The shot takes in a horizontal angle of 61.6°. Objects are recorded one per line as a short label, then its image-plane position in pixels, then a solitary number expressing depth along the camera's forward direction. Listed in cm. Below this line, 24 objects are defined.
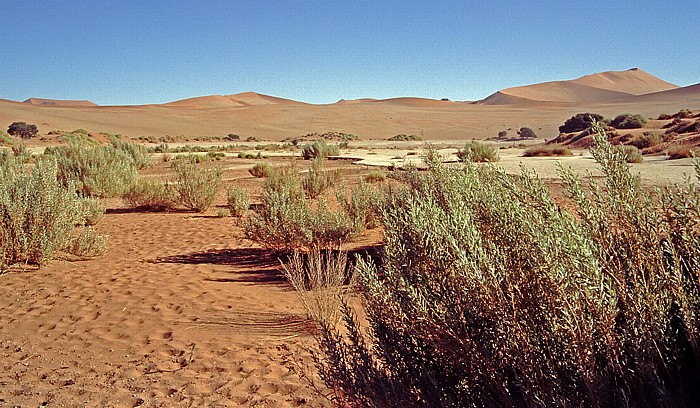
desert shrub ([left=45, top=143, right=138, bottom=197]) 1495
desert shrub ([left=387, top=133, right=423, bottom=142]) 6456
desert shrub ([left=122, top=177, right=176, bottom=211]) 1345
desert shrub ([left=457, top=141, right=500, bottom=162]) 2280
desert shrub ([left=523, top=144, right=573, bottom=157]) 2718
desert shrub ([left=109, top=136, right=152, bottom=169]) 2512
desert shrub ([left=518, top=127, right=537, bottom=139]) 6468
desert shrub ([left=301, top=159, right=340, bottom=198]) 1492
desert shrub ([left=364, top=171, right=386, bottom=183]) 1765
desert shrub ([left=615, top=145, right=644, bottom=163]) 2016
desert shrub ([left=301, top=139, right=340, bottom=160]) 3098
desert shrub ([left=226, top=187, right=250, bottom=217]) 1207
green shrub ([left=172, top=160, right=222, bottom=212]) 1295
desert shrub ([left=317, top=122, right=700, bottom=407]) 196
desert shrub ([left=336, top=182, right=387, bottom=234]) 888
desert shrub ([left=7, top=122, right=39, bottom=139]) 5388
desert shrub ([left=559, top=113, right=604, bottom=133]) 4500
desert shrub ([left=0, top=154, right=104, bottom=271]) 713
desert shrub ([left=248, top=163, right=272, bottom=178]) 2091
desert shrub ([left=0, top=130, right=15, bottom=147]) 3514
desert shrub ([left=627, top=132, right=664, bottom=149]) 2855
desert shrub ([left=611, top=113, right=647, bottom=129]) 3950
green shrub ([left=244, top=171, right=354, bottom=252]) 841
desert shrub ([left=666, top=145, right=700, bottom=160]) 2073
